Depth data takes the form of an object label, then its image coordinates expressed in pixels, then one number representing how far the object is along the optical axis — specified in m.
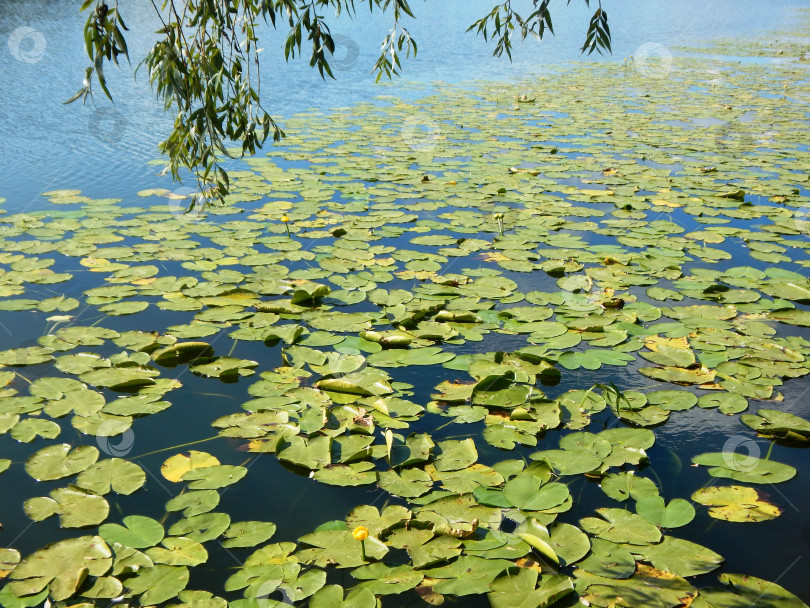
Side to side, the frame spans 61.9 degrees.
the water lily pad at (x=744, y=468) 1.95
